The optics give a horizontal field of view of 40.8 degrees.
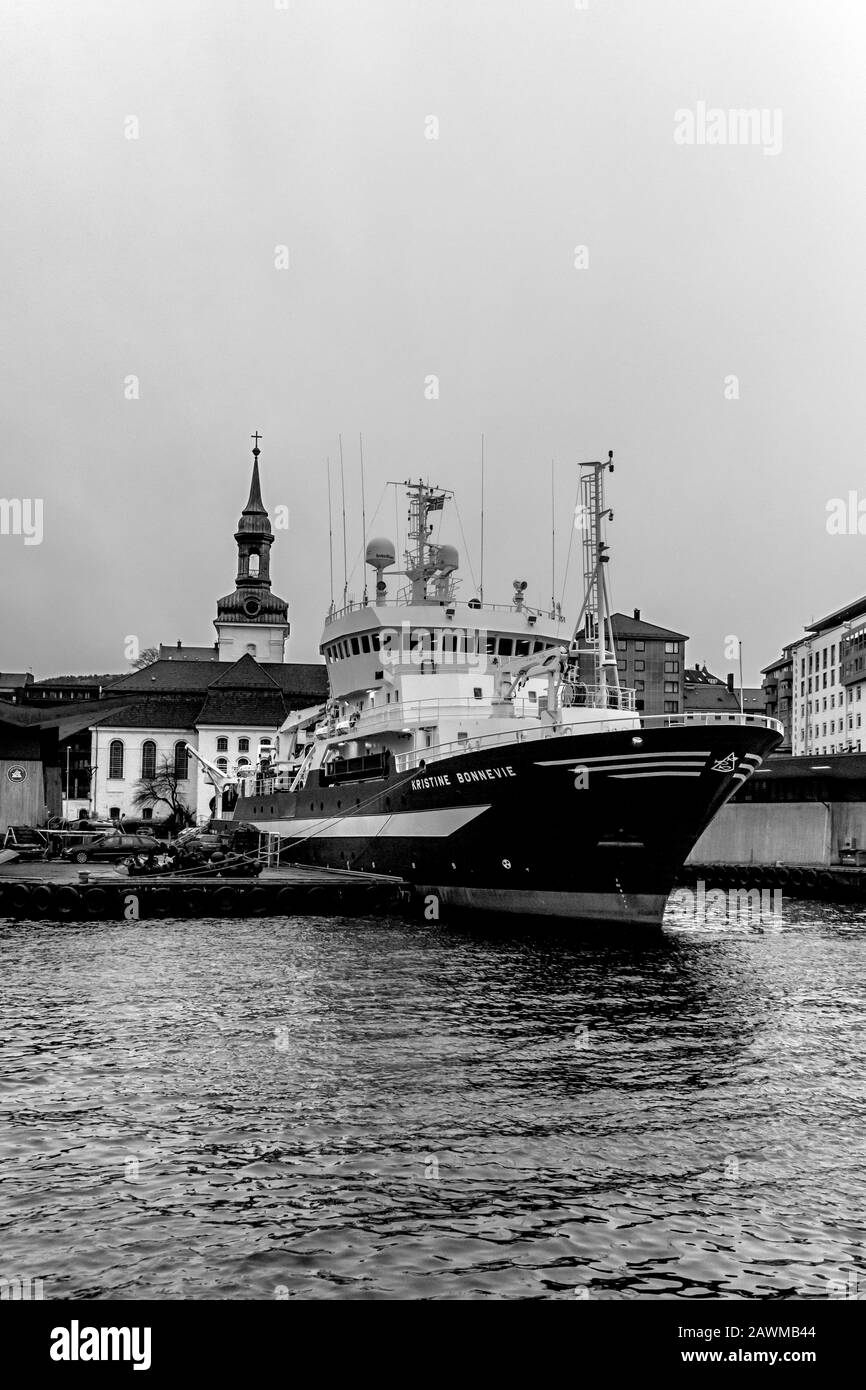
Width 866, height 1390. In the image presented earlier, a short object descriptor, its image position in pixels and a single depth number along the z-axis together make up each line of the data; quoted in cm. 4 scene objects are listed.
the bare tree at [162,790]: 12231
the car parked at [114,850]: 5366
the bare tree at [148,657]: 17250
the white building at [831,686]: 9831
